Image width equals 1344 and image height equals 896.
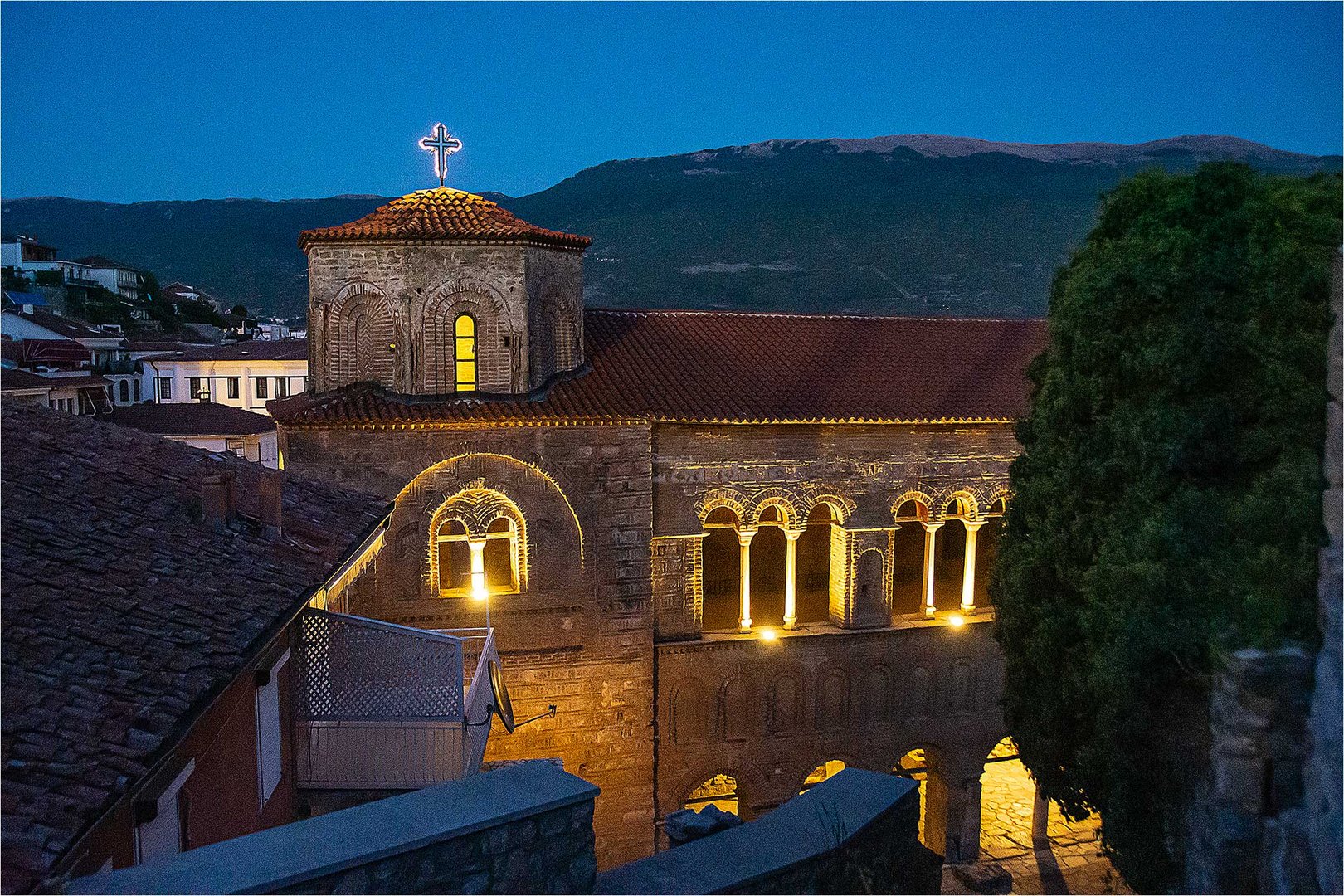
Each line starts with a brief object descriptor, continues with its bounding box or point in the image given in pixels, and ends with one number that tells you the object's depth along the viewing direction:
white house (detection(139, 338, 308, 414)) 44.19
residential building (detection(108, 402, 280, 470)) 34.91
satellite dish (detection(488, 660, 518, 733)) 10.42
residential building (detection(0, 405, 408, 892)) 4.76
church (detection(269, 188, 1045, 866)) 15.12
